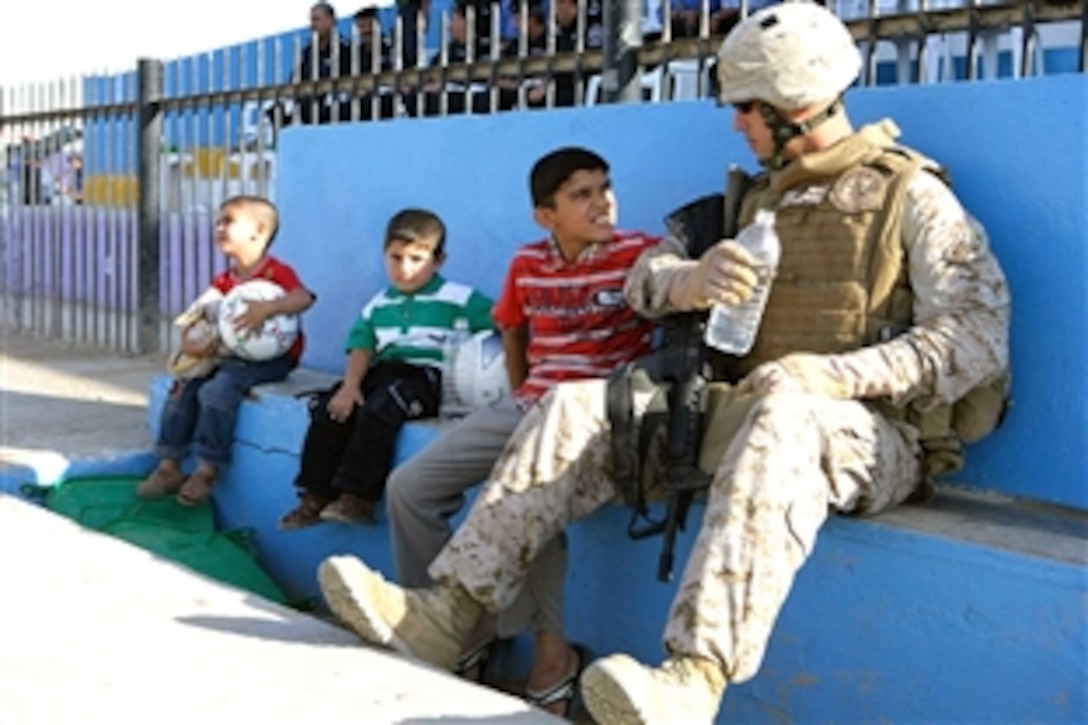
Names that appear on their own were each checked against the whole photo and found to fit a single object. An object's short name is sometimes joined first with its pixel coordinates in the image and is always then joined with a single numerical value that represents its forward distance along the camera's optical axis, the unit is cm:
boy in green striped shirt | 404
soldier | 262
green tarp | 449
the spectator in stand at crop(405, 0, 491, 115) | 522
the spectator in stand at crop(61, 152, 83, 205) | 948
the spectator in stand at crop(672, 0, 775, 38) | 437
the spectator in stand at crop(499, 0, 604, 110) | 488
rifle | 290
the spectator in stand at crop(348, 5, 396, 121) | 568
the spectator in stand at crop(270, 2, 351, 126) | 607
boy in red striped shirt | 341
